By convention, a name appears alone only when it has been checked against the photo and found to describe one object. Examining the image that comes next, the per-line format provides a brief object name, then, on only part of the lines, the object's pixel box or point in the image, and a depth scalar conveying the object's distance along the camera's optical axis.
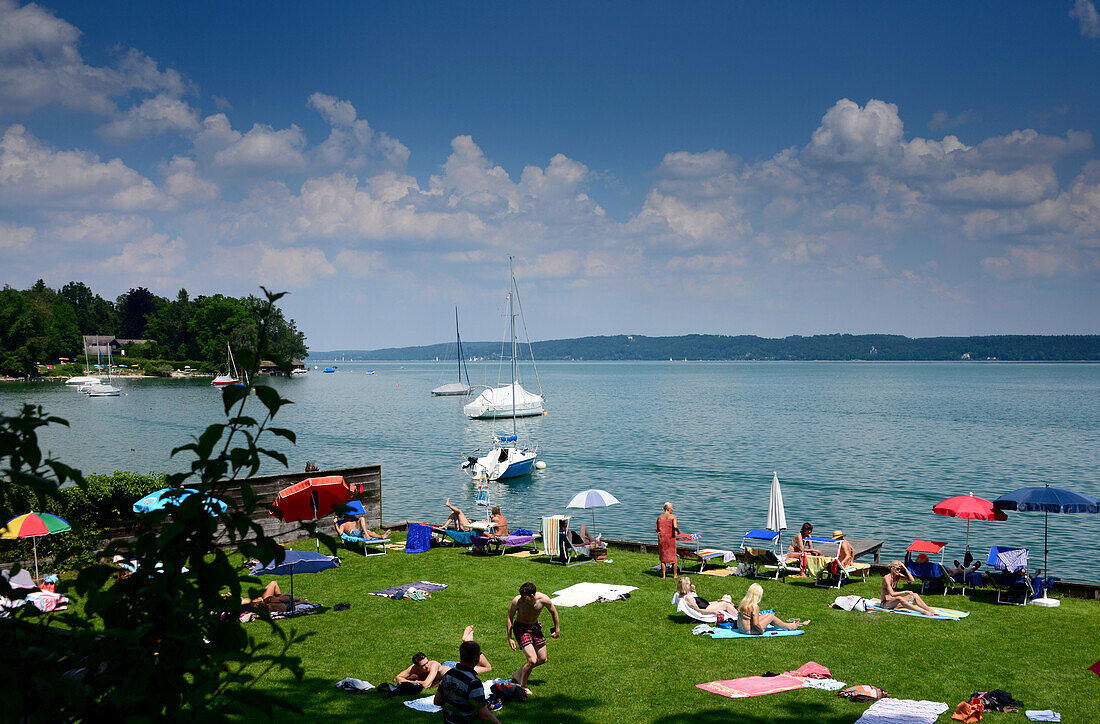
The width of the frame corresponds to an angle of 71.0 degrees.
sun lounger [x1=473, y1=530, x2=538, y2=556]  19.67
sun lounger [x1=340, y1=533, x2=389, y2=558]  19.33
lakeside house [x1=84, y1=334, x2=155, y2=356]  165.88
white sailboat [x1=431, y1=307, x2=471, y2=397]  126.62
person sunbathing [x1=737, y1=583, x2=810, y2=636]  13.28
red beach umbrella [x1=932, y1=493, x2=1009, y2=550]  16.34
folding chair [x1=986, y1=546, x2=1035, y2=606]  15.29
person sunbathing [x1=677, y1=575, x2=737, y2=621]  13.77
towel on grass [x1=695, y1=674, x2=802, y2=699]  10.40
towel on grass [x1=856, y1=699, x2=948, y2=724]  9.35
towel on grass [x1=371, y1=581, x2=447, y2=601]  15.36
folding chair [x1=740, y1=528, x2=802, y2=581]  17.48
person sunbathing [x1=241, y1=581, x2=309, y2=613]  13.99
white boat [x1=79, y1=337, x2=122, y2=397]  111.12
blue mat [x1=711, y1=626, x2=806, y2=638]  13.12
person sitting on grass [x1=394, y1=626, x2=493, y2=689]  10.65
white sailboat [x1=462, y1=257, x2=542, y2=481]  43.62
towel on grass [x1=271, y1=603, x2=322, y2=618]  13.88
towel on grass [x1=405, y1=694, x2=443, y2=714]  9.82
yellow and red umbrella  13.17
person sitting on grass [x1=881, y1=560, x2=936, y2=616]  14.56
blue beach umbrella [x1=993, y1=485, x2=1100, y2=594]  15.31
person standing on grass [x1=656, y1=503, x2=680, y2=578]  17.20
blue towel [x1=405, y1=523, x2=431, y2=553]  19.88
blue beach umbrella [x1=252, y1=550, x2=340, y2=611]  13.52
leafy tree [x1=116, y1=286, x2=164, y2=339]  187.62
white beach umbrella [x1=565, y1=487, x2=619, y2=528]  19.73
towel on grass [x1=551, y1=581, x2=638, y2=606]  14.97
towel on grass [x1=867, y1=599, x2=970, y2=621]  14.33
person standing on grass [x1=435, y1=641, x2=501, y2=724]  8.09
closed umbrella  19.75
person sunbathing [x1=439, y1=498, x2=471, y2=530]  21.12
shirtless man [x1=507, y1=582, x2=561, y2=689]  10.87
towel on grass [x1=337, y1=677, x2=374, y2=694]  10.43
